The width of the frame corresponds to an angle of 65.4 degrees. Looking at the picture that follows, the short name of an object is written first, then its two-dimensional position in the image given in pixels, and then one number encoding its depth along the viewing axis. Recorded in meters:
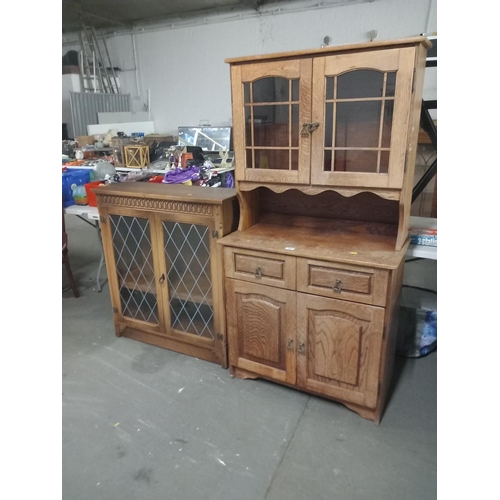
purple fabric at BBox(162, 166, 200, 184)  2.57
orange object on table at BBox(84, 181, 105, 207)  2.64
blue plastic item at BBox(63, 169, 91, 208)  2.72
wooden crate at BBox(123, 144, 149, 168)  3.32
